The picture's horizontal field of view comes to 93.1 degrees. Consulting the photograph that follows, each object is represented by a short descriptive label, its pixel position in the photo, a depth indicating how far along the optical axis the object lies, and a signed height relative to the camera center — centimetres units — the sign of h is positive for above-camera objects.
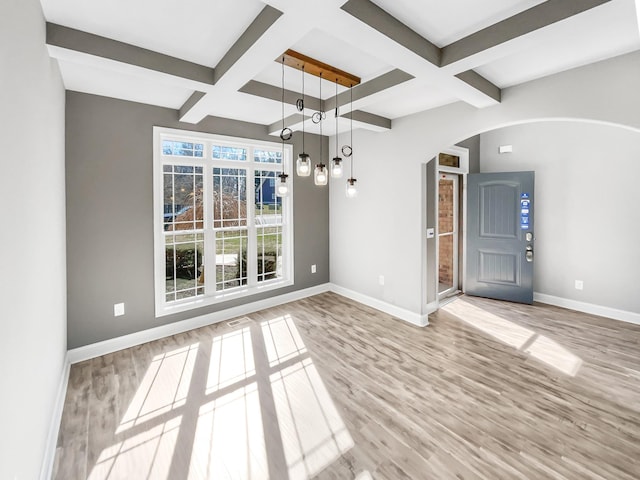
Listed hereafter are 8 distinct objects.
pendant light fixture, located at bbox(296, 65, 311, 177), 257 +58
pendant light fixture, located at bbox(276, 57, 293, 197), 281 +43
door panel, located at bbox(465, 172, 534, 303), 466 -4
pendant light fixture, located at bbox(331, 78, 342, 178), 281 +60
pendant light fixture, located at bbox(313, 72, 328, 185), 262 +51
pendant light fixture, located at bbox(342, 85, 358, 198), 294 +45
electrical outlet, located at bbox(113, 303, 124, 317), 331 -83
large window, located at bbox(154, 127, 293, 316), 371 +19
